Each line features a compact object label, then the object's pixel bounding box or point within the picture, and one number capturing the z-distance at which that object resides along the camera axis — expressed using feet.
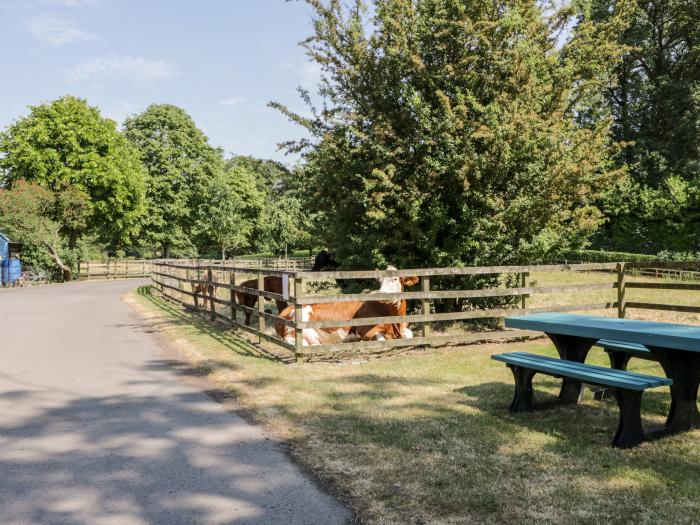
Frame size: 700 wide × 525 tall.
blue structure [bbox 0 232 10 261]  111.34
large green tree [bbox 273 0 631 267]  34.17
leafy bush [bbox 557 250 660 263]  109.91
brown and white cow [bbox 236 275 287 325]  39.29
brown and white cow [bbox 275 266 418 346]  30.63
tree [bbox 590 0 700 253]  111.24
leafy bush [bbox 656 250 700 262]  102.68
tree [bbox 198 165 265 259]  153.99
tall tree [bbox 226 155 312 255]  43.01
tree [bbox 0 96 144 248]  124.67
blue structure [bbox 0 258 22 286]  108.58
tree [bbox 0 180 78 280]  111.75
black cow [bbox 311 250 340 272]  45.14
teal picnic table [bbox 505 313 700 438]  15.21
